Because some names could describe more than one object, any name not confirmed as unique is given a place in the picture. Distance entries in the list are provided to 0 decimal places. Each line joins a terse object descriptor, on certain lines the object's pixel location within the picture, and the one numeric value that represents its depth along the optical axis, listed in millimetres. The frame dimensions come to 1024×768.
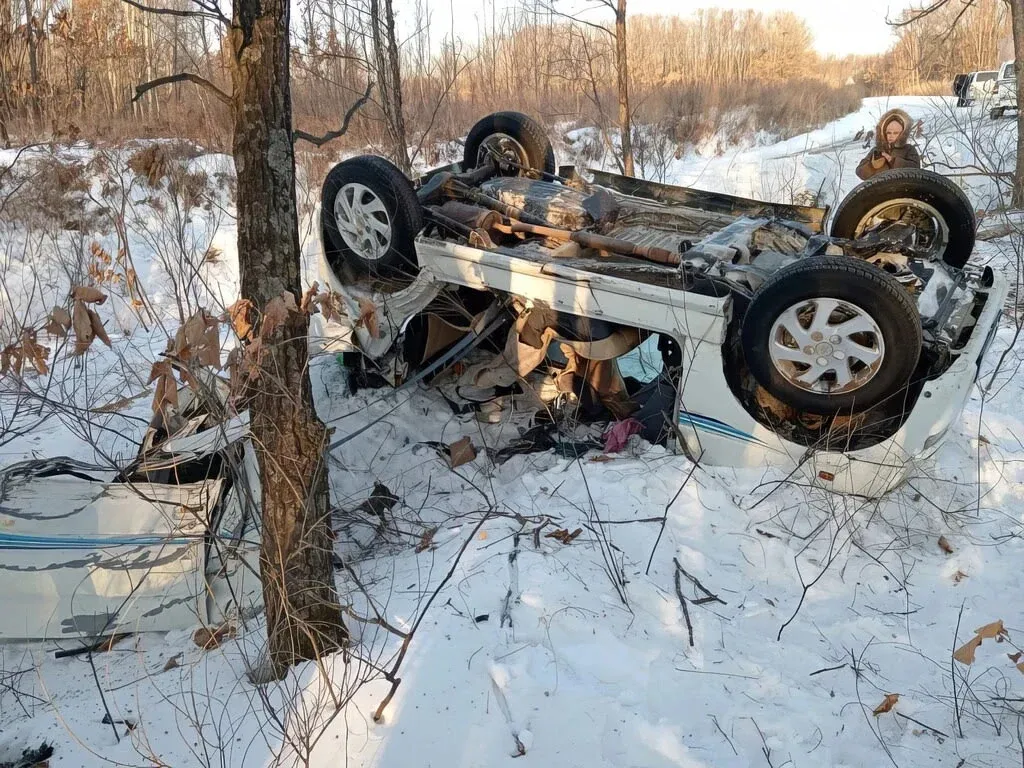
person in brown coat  5652
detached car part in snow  2906
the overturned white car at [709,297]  3203
